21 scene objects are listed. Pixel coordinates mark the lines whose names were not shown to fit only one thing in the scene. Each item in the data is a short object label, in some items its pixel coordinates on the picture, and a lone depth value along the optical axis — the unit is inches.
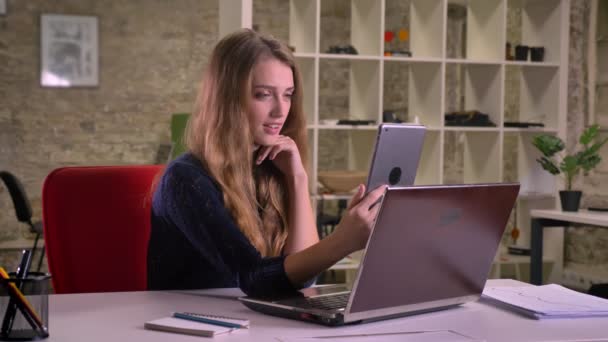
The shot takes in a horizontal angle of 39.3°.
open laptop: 58.1
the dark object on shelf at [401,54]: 203.2
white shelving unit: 201.2
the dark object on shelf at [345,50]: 200.5
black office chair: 266.4
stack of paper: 66.7
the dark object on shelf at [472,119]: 213.2
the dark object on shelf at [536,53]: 218.8
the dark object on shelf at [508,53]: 217.8
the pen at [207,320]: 59.1
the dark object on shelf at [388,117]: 203.9
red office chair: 85.6
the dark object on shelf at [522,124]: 217.0
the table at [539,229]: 187.5
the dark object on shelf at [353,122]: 199.6
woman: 72.5
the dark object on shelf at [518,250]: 219.3
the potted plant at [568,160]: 190.9
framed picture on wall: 321.4
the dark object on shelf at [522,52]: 217.0
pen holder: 55.6
